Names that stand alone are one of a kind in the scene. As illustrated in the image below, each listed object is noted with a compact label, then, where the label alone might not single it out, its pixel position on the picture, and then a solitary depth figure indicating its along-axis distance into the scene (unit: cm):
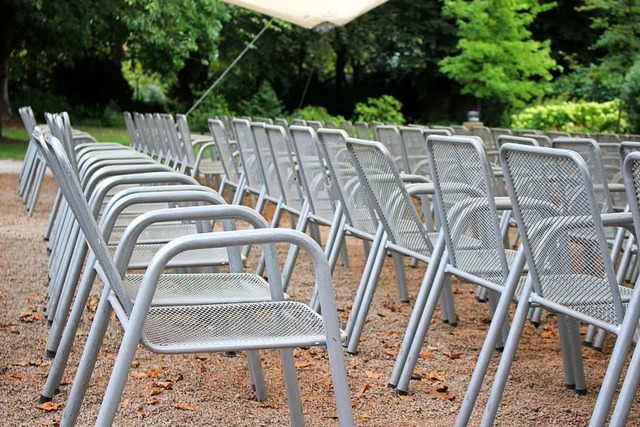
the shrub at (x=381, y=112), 2917
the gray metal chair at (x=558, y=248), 297
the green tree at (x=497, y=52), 2758
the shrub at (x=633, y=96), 1595
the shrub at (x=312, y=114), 2859
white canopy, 1104
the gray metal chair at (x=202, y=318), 265
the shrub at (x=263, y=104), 3141
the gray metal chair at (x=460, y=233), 364
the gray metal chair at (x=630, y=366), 264
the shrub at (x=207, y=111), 2859
